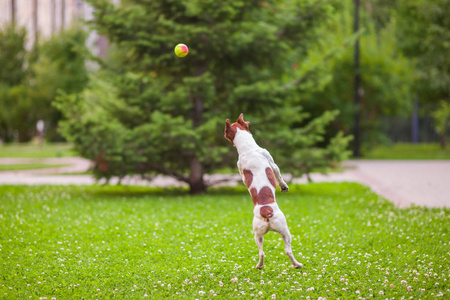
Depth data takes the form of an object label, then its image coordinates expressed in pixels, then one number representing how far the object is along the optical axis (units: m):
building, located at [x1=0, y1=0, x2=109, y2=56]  67.98
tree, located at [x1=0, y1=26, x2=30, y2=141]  45.28
